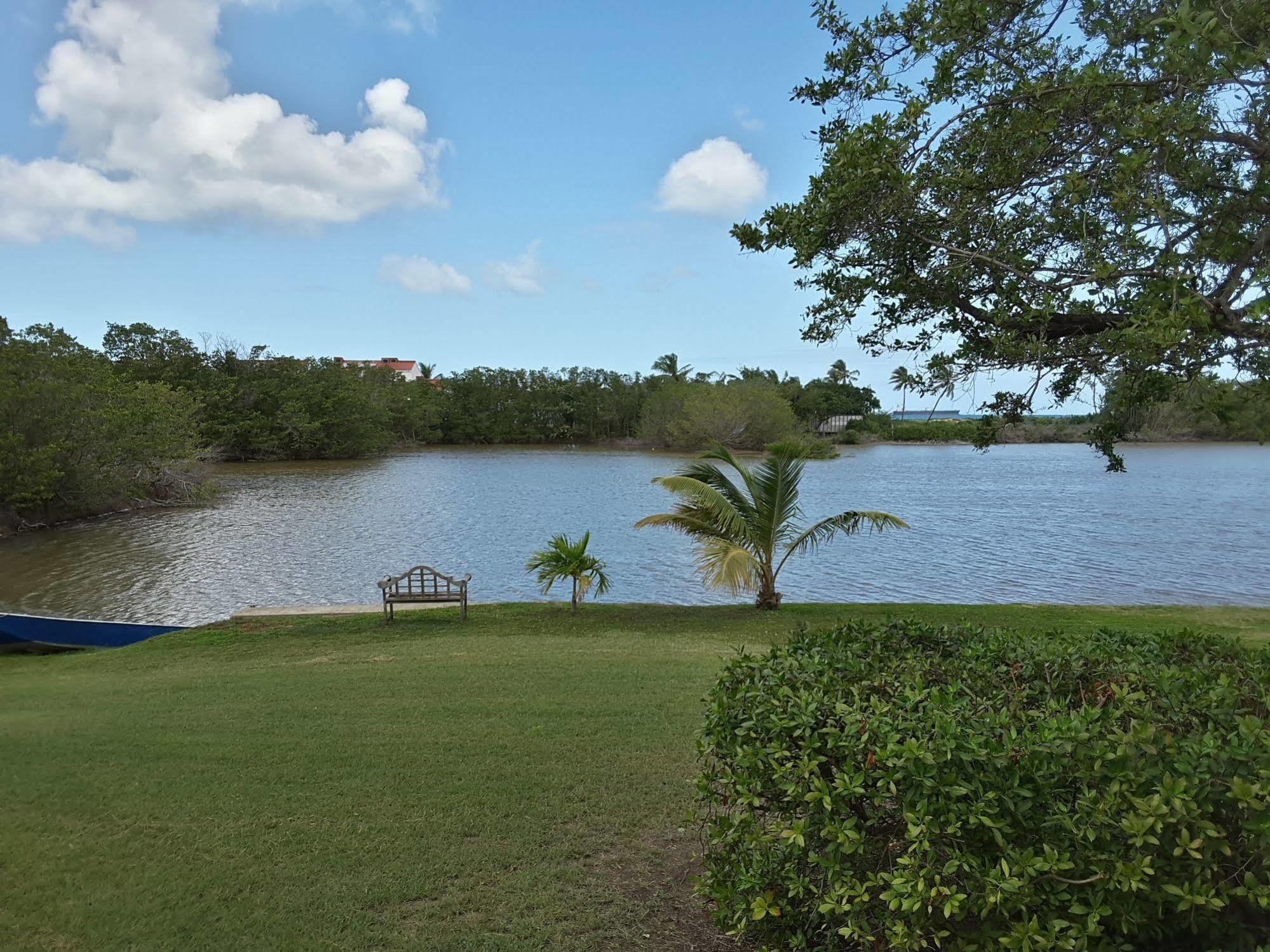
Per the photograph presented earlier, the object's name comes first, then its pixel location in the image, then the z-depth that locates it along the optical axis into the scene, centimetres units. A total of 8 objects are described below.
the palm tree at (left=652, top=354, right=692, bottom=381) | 9731
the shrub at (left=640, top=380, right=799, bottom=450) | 7038
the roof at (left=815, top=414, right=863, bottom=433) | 9512
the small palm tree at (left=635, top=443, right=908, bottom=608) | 1259
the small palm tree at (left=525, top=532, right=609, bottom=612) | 1294
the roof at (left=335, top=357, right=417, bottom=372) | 12022
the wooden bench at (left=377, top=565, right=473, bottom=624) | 1260
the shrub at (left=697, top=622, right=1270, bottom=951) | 209
